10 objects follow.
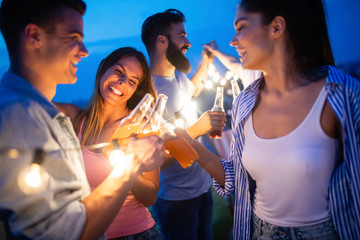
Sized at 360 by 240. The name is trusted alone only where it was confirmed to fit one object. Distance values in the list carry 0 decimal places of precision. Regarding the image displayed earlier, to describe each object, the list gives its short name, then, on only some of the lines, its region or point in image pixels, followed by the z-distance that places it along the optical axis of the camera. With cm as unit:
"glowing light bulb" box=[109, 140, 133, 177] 103
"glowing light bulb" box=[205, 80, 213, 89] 353
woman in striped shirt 118
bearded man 235
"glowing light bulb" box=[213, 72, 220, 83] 379
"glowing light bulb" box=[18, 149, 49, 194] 74
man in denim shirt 75
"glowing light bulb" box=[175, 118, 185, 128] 211
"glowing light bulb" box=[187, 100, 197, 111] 283
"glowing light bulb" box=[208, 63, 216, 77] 353
